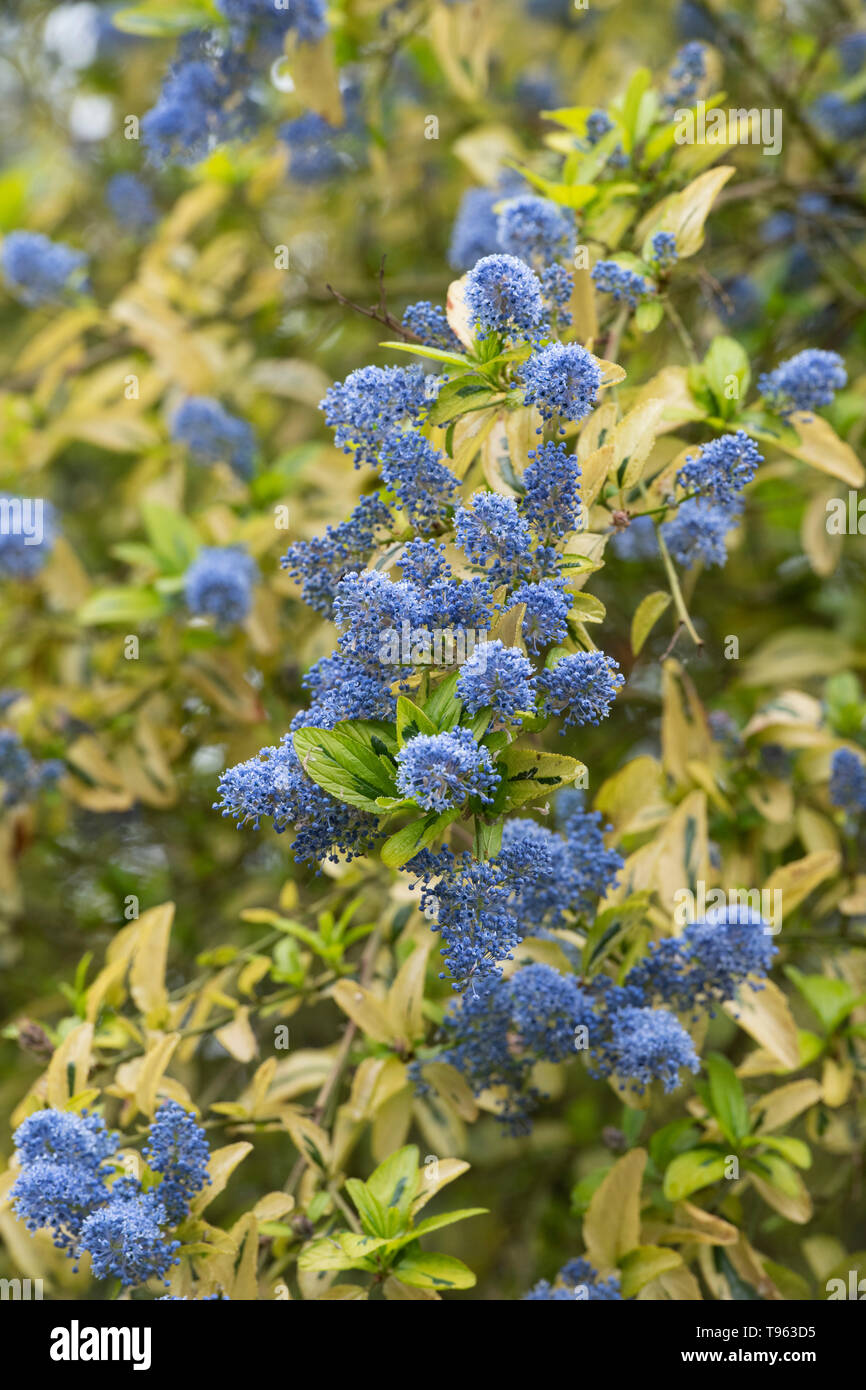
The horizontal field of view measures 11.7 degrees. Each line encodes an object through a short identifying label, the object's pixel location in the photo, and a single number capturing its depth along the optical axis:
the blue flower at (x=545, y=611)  0.96
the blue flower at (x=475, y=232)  1.17
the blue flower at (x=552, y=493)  0.98
